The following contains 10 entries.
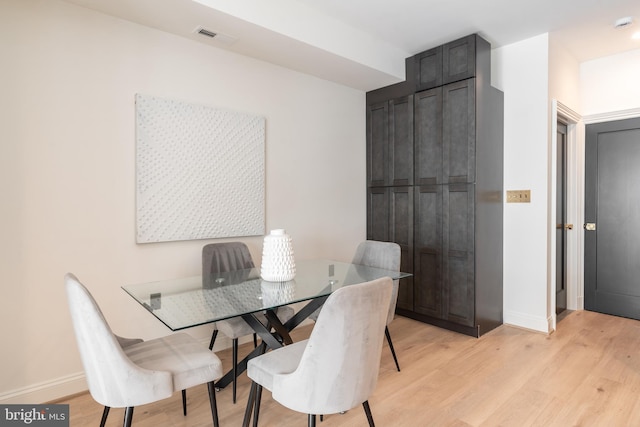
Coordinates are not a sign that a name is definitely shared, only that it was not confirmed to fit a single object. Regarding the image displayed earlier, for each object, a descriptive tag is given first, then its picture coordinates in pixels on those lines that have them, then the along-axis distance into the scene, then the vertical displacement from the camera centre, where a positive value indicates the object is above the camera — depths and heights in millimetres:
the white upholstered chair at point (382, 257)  2594 -373
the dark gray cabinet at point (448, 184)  3229 +247
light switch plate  3373 +128
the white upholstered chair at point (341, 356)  1336 -563
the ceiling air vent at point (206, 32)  2586 +1299
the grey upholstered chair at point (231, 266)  2240 -417
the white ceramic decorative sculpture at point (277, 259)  2156 -292
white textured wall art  2576 +302
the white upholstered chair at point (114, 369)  1366 -653
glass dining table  1630 -445
